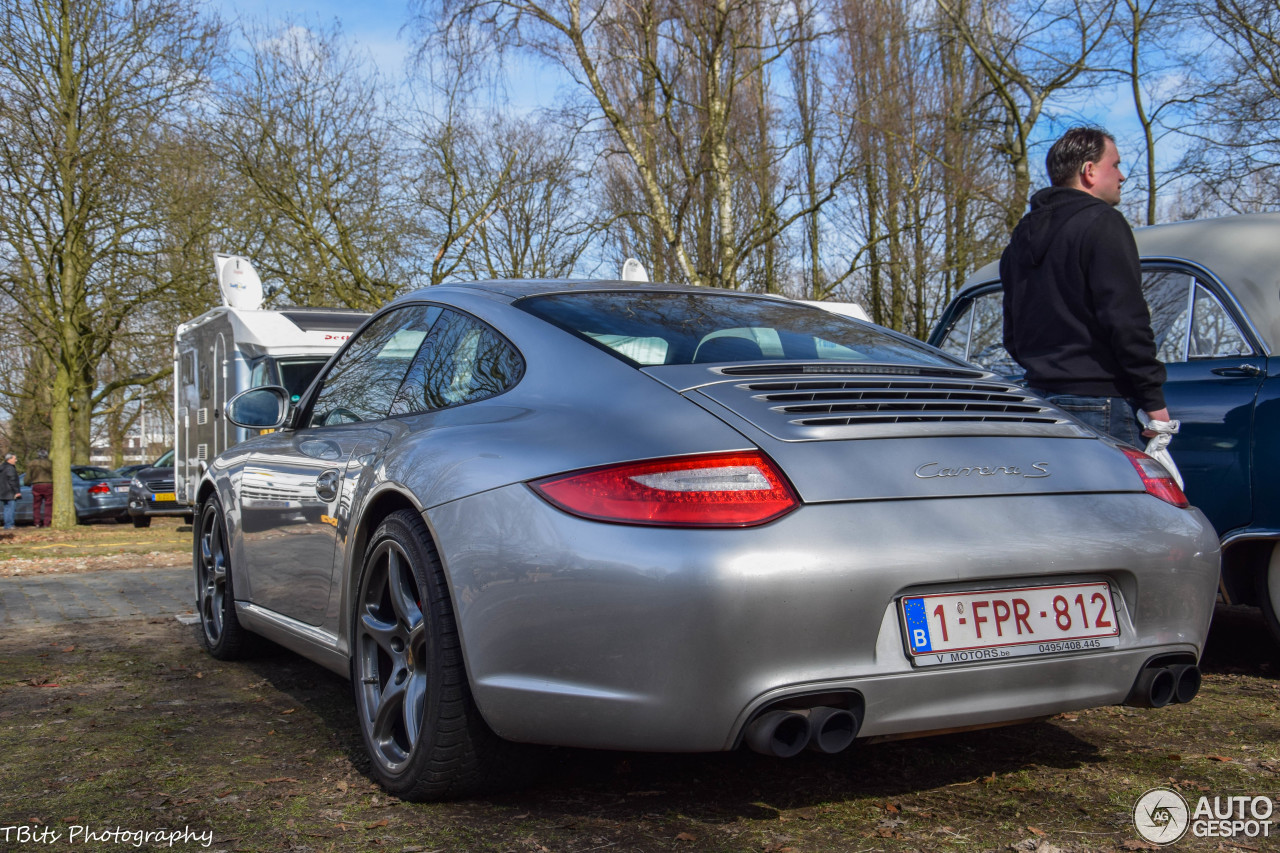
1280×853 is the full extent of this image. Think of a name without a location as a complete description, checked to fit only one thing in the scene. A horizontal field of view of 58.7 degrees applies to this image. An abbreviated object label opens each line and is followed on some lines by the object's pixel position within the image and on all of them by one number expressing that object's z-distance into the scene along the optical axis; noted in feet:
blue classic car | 13.32
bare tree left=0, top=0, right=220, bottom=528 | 58.29
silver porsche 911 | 7.56
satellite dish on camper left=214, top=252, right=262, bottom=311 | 39.75
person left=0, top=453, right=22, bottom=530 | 74.07
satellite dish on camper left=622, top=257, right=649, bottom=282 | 39.59
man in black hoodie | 12.12
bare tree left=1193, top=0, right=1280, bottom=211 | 49.85
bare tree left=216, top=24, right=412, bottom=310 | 60.95
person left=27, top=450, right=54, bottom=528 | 76.79
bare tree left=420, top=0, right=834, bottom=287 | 49.93
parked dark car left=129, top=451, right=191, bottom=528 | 69.10
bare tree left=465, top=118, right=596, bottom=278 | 66.97
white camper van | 37.29
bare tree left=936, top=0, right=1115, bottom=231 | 56.13
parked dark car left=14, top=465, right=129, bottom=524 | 82.43
